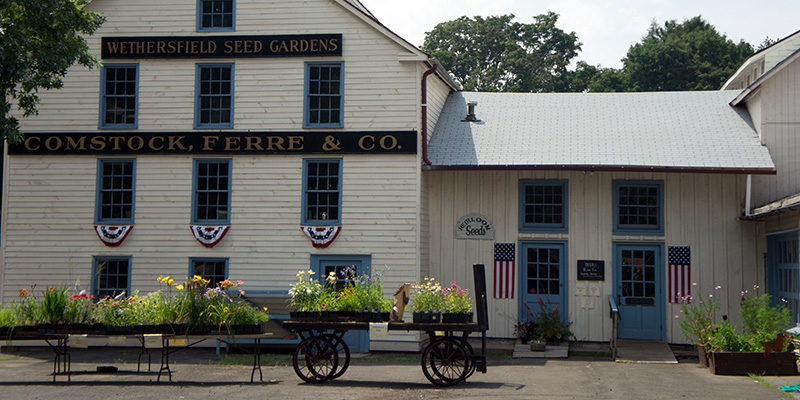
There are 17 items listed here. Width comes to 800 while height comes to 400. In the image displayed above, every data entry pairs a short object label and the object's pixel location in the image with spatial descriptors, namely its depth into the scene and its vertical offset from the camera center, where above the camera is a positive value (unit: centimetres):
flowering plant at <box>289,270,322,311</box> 1214 -63
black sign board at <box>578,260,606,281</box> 1722 -29
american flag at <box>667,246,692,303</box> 1691 -32
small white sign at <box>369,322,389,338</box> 1162 -107
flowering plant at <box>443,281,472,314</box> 1180 -69
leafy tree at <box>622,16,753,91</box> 3931 +981
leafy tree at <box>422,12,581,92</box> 4478 +1193
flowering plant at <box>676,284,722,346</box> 1380 -117
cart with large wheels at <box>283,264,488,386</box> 1152 -139
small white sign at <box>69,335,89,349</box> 1211 -135
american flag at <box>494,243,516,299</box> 1752 -39
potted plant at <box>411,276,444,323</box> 1173 -73
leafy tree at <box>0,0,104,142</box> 1488 +404
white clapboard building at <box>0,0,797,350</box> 1681 +151
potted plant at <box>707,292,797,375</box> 1273 -143
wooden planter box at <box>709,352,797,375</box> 1270 -167
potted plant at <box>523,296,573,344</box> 1650 -148
